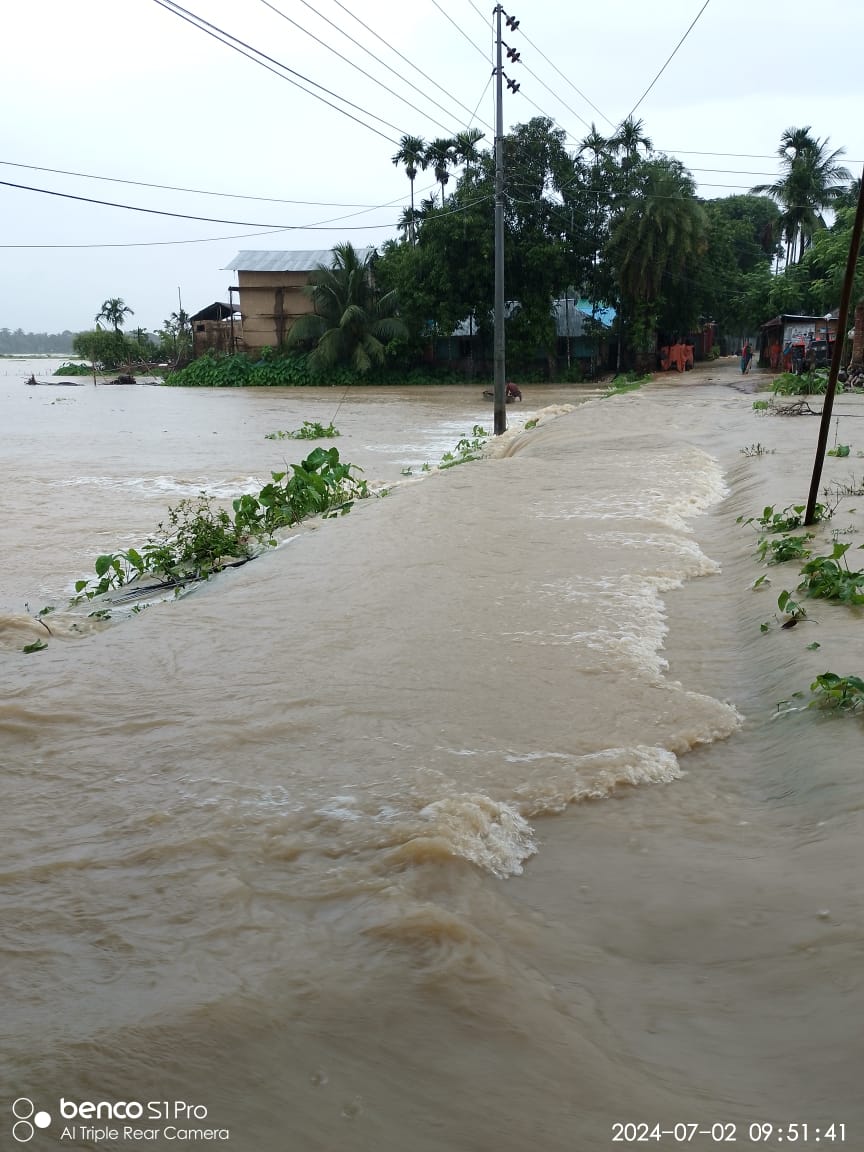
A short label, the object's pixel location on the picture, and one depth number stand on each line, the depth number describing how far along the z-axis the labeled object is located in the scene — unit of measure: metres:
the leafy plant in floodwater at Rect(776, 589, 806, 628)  5.52
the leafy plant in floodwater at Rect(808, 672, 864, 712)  4.22
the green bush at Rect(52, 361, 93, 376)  66.44
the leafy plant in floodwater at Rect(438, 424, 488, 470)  15.45
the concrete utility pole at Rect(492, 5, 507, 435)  20.52
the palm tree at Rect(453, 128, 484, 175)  38.03
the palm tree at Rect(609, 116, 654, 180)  37.03
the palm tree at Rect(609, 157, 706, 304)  34.59
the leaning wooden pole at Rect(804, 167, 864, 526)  5.84
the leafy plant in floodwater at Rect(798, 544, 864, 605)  5.65
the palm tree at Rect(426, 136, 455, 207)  45.39
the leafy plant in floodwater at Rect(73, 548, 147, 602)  8.22
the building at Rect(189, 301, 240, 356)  50.38
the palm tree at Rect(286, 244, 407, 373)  42.12
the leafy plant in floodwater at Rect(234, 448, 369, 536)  10.48
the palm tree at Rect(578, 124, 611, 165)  37.19
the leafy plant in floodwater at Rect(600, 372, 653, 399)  28.67
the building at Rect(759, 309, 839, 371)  27.44
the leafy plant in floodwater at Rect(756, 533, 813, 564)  7.01
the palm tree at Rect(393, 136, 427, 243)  52.81
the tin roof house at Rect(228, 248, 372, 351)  47.41
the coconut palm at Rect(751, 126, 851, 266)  42.72
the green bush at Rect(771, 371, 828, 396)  20.72
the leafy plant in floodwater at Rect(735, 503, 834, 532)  7.88
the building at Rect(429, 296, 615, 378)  40.88
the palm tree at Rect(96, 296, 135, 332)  71.12
